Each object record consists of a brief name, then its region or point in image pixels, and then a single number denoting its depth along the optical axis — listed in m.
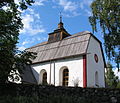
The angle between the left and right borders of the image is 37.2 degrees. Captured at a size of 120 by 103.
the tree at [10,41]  8.39
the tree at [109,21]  12.00
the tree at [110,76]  37.07
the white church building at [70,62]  17.42
